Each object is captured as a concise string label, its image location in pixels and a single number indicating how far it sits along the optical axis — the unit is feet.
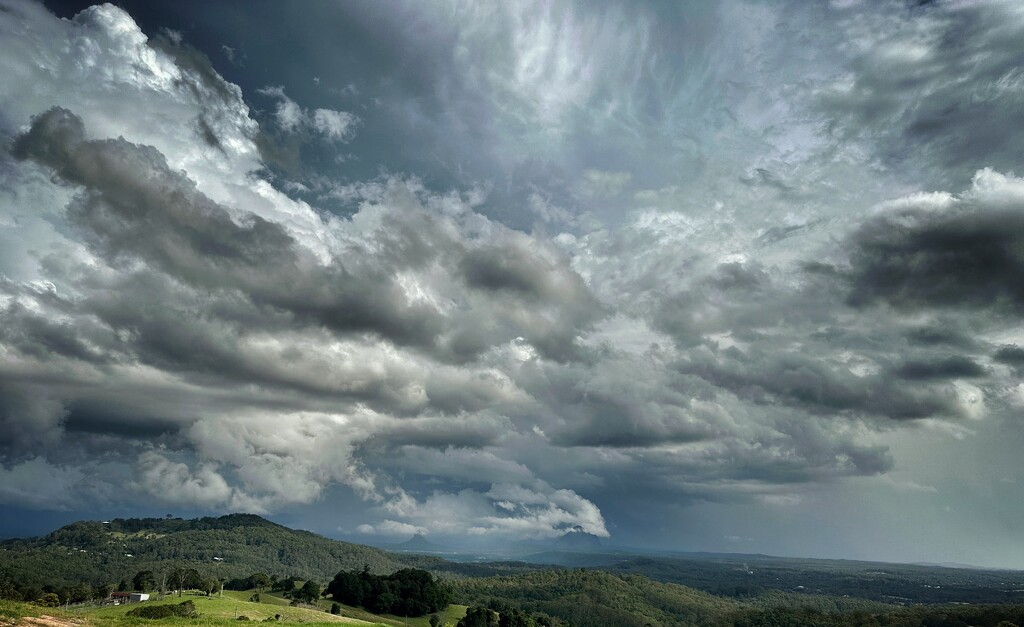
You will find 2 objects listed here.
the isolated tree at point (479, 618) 585.30
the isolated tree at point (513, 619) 585.22
